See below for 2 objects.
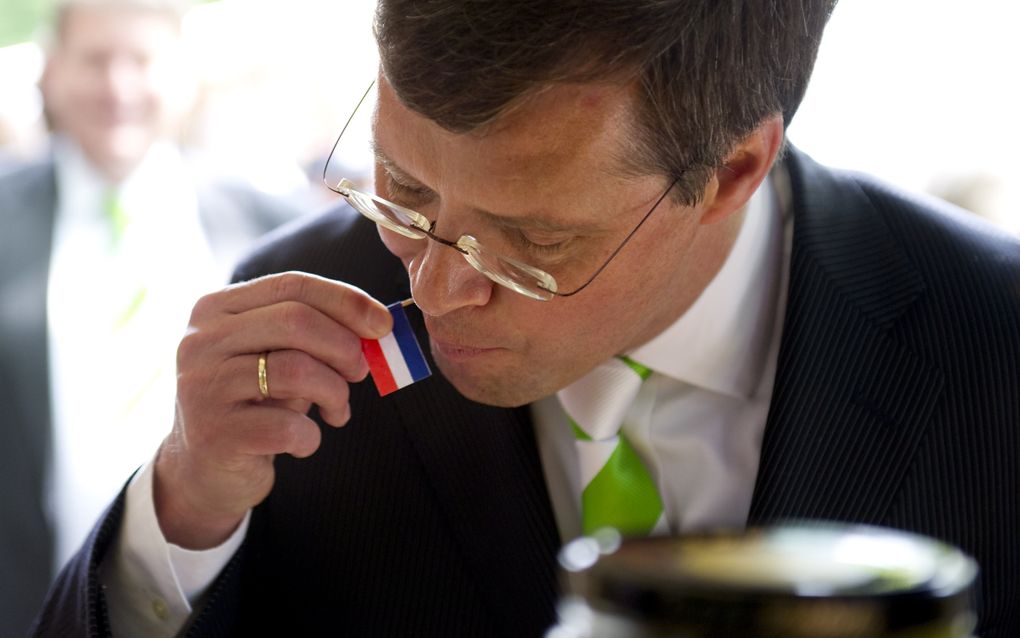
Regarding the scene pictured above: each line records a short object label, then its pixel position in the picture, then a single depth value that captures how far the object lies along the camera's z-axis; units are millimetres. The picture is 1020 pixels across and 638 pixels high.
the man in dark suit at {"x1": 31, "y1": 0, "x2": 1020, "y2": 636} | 1275
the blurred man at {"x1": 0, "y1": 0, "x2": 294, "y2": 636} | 2096
